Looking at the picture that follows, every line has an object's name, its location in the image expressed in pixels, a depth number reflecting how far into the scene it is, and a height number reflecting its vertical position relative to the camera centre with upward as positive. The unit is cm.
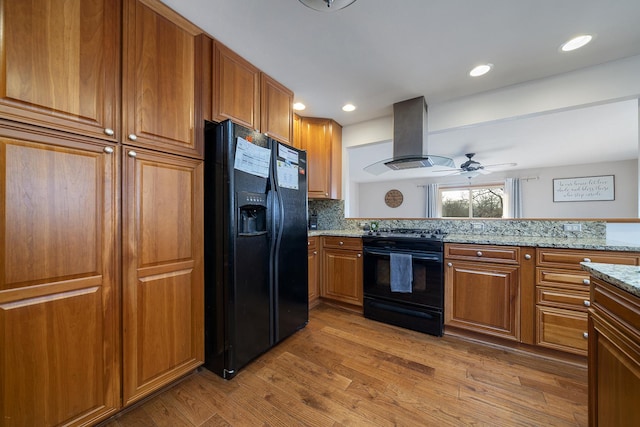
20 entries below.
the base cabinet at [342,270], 250 -63
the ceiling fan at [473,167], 417 +84
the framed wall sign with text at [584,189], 470 +51
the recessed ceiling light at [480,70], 188 +119
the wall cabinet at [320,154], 286 +74
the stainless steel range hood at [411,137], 237 +80
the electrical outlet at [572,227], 203 -12
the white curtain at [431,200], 638 +36
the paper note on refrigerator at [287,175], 181 +31
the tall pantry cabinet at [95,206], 91 +3
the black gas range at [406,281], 205 -64
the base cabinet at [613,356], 66 -46
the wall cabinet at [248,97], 162 +93
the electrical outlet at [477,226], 241 -13
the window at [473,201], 591 +32
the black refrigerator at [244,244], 147 -21
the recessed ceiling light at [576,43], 155 +117
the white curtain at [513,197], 546 +37
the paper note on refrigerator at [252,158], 150 +37
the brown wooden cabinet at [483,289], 180 -62
